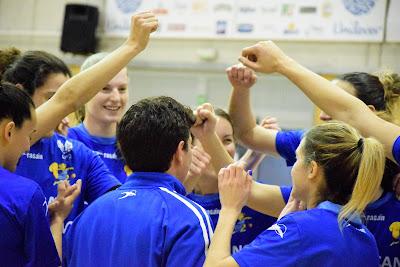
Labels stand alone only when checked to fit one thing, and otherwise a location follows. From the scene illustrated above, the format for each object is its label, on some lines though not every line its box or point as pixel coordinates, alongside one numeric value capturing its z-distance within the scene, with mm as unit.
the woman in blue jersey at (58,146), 5656
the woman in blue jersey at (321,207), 4141
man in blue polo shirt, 4133
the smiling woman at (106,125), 7277
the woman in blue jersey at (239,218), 6453
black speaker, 19844
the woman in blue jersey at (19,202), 4457
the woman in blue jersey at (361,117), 5102
